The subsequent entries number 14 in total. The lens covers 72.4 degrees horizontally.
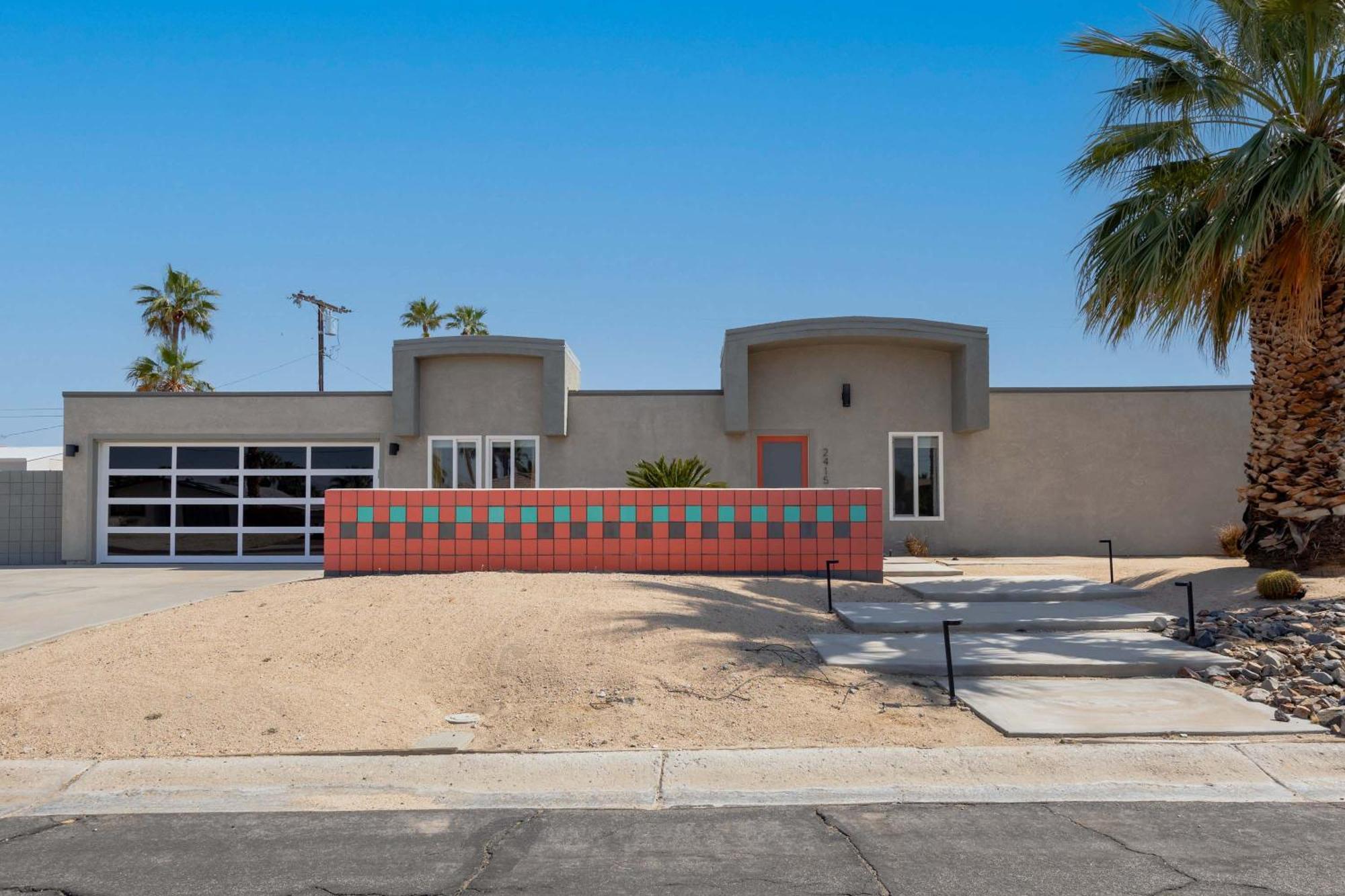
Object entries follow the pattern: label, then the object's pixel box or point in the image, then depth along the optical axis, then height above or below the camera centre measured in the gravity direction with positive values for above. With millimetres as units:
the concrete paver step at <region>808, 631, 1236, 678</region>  7887 -1479
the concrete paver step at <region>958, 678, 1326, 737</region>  6340 -1631
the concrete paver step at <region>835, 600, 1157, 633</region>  9555 -1378
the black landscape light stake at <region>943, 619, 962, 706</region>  7043 -1255
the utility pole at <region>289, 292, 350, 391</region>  38906 +8143
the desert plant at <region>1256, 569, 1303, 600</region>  10461 -1121
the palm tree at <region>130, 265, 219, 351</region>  34031 +7042
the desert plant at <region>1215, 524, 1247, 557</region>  15922 -891
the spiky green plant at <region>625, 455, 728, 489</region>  15586 +315
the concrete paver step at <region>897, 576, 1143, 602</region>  11695 -1295
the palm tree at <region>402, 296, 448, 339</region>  43750 +8587
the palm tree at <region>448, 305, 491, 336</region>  42656 +8237
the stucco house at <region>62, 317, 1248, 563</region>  18625 +1113
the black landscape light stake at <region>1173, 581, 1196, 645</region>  8648 -1178
